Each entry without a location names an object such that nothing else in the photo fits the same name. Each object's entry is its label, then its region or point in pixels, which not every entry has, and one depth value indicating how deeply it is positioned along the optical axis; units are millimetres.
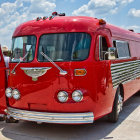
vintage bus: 4852
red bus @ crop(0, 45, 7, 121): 5508
